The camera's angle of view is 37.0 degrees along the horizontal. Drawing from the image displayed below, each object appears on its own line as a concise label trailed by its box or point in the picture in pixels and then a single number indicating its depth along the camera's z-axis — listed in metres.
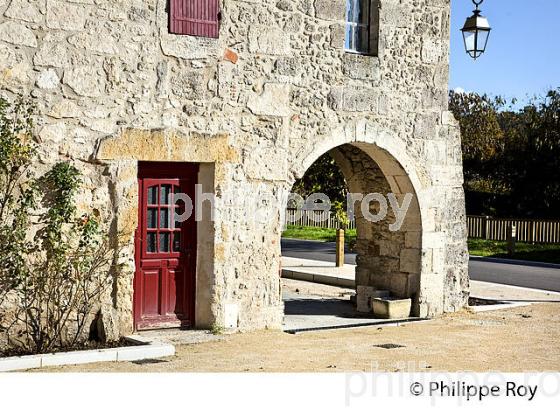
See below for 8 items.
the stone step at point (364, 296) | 11.55
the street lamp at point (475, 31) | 11.42
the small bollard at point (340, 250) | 17.14
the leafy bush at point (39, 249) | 8.04
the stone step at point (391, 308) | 10.98
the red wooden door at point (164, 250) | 9.16
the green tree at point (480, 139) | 29.67
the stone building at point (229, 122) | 8.52
